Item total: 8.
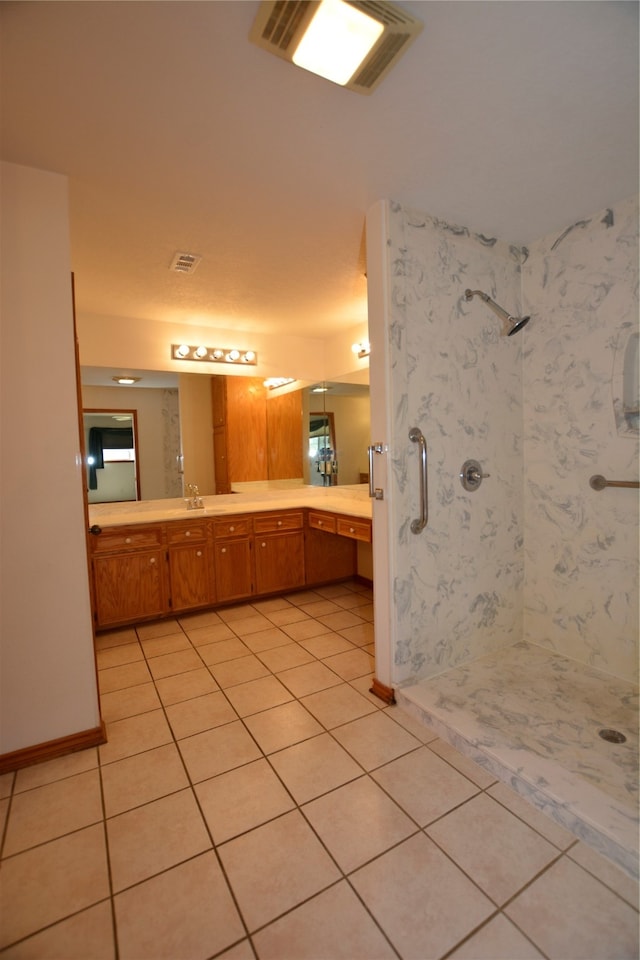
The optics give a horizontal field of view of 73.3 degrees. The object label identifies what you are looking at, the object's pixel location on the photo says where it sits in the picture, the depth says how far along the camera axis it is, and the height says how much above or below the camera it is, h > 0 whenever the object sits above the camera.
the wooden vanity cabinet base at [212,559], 3.12 -0.78
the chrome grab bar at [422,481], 2.09 -0.11
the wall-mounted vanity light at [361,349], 3.83 +1.01
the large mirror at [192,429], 3.61 +0.31
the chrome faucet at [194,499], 3.82 -0.31
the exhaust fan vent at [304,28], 1.12 +1.19
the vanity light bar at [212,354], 3.78 +1.01
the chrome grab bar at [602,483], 2.09 -0.15
